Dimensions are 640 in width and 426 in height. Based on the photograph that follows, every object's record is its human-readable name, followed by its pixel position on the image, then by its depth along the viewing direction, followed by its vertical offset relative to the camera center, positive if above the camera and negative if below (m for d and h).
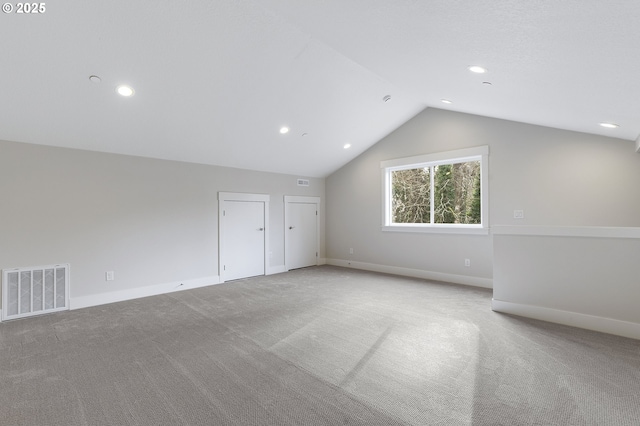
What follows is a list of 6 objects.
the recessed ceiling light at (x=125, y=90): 3.35 +1.39
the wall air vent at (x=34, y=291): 3.71 -0.90
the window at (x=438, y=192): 5.29 +0.46
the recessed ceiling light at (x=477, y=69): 2.73 +1.32
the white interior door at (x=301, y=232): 6.79 -0.34
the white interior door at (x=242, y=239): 5.70 -0.42
